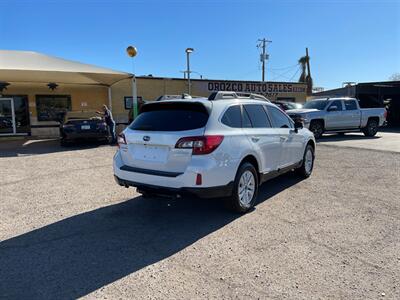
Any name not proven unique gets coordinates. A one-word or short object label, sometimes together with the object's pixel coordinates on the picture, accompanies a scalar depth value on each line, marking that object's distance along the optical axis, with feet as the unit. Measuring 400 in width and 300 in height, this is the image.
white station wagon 14.14
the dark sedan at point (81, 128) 42.83
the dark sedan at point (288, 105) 60.60
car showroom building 48.85
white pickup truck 51.65
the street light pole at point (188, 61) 66.30
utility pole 157.58
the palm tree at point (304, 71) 177.41
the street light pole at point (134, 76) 43.83
